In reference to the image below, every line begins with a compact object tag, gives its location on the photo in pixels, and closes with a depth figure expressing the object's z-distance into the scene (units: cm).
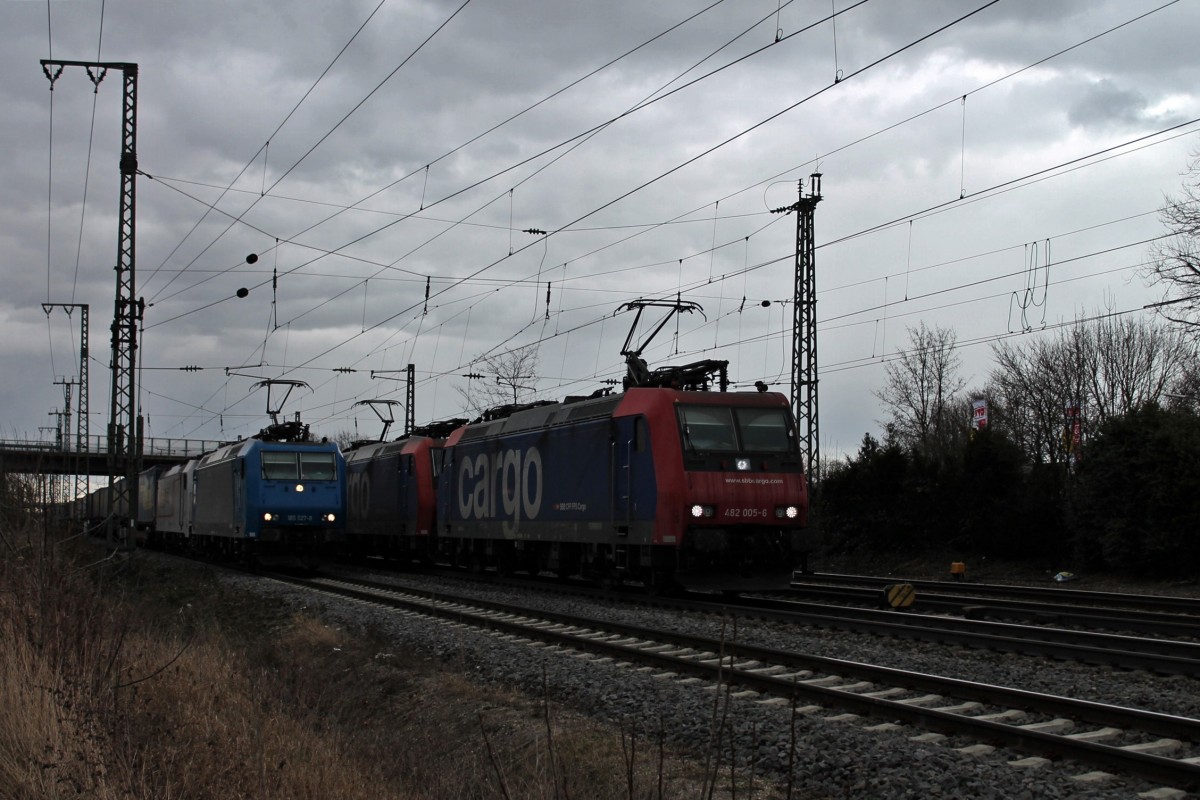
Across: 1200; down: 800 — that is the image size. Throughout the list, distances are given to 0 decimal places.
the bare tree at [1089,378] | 4169
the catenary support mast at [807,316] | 2752
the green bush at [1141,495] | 2228
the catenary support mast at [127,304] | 2197
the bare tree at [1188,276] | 2550
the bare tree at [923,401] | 5950
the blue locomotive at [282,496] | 2592
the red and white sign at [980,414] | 2916
